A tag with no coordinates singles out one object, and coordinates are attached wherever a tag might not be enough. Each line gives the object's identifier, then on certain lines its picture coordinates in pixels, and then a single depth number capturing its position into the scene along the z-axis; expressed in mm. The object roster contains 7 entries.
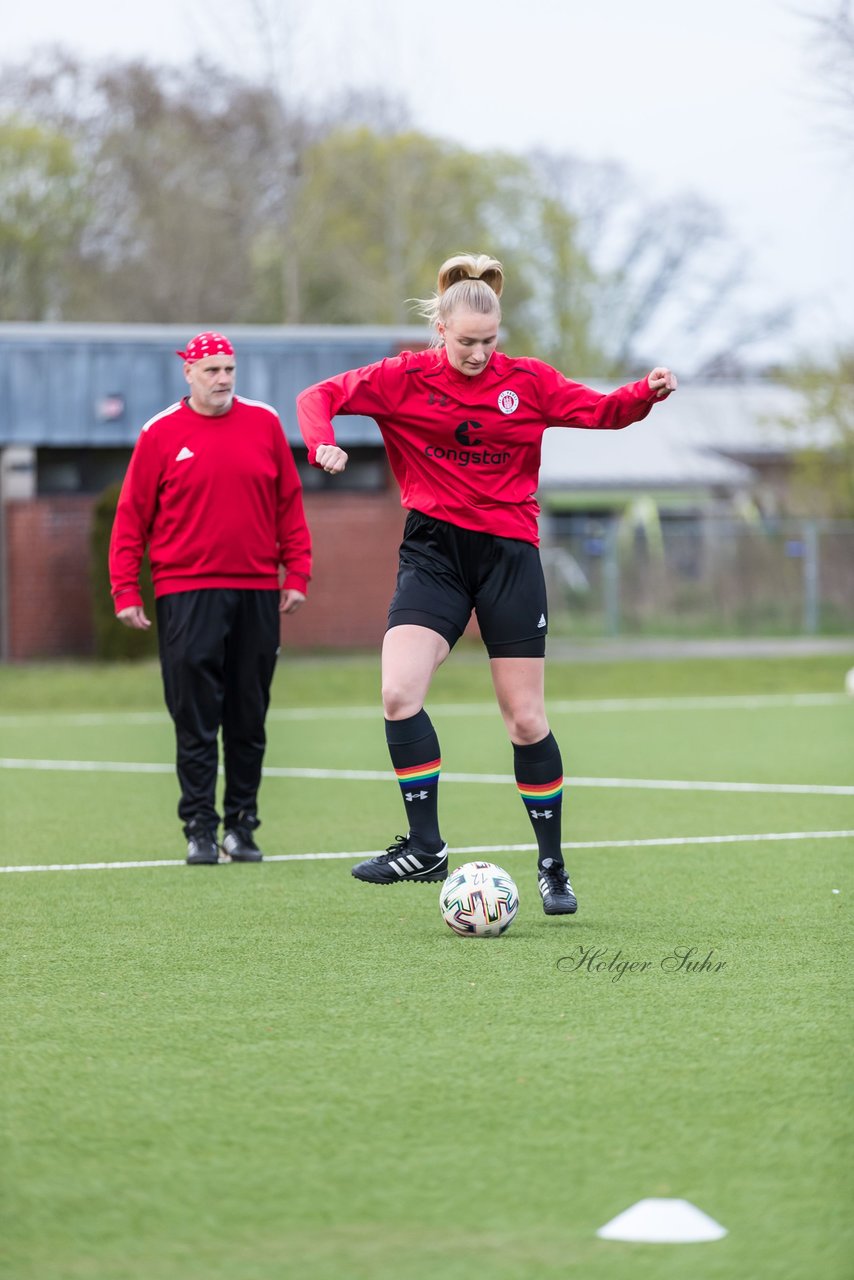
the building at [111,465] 46750
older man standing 14641
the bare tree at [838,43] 28125
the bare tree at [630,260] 94937
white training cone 5676
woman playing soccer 11664
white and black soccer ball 10820
